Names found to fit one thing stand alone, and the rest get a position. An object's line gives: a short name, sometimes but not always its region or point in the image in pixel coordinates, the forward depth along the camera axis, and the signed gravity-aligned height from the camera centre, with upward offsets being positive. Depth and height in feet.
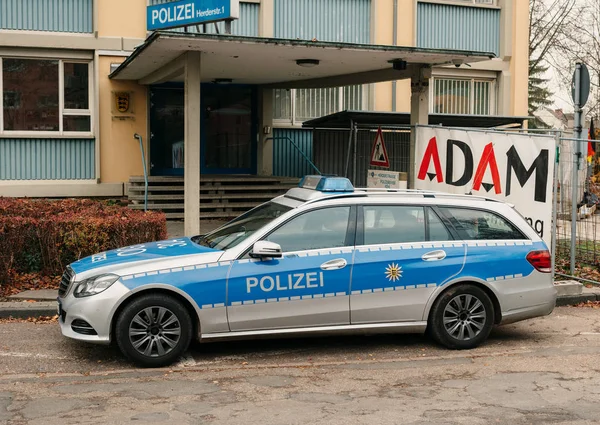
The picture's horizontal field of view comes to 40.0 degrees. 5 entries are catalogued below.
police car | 23.94 -3.40
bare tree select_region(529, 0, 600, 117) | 128.57 +20.69
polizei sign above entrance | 42.86 +8.18
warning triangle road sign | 43.80 +0.58
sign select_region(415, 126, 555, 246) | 36.09 -0.12
